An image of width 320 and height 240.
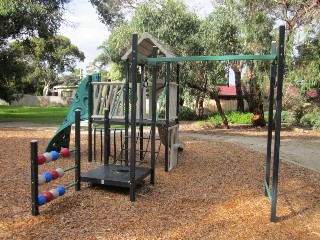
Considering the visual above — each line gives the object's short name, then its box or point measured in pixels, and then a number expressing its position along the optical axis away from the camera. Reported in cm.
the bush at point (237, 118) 1703
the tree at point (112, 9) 1889
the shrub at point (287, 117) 1787
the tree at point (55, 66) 4947
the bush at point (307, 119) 1651
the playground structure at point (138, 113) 396
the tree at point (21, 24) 1370
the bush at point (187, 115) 1991
